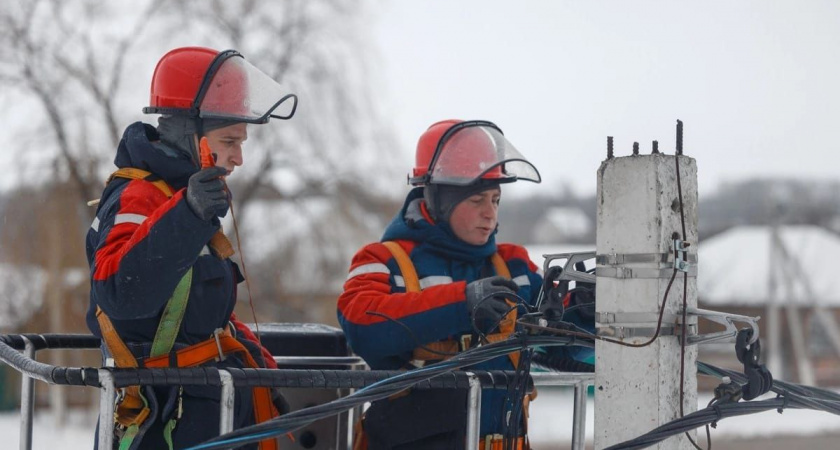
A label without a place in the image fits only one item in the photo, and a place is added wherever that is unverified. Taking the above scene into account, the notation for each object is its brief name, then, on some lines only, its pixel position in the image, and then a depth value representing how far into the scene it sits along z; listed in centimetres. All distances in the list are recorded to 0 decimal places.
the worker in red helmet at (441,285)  724
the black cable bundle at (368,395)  552
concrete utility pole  537
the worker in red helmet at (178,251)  588
